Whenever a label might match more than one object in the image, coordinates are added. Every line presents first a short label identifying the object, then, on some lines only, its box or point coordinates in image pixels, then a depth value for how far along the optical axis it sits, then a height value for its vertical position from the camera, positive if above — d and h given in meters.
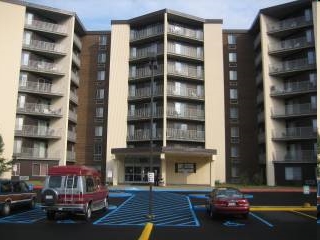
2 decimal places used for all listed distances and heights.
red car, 13.50 -2.00
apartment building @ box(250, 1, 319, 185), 35.21 +8.68
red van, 13.01 -1.46
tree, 31.93 -0.49
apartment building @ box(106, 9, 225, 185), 36.63 +8.31
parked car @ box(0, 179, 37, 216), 14.36 -1.89
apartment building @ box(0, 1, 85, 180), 35.55 +9.34
